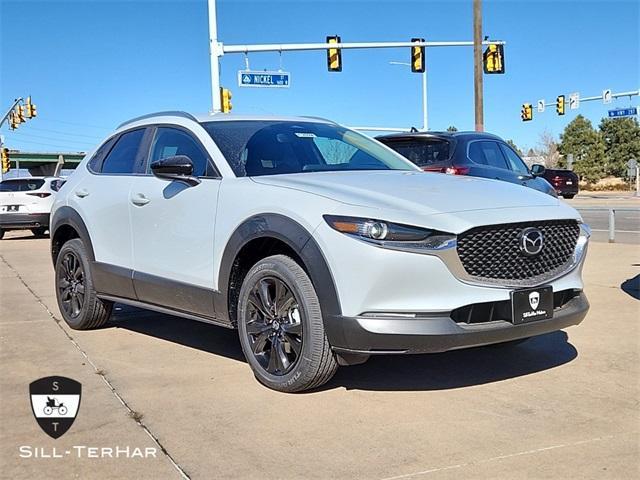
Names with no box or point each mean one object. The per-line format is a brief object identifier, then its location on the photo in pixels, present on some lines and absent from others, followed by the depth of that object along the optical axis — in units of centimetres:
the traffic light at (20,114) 3734
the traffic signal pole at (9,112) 3849
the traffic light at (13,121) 3822
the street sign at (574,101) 4000
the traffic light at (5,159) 4466
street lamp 4391
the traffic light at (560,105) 4044
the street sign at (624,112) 4128
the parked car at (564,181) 3456
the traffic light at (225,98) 2223
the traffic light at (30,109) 3594
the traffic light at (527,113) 4162
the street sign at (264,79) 2189
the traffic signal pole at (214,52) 1938
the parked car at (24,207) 1691
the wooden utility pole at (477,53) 2061
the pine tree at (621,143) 6706
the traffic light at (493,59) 2394
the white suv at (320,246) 361
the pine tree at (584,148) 6331
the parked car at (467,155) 862
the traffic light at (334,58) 2214
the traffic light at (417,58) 2353
